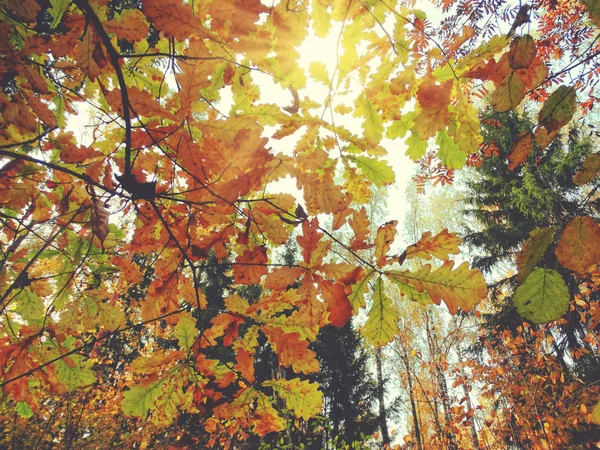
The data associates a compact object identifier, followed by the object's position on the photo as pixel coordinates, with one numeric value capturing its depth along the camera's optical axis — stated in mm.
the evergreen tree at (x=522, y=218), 6266
